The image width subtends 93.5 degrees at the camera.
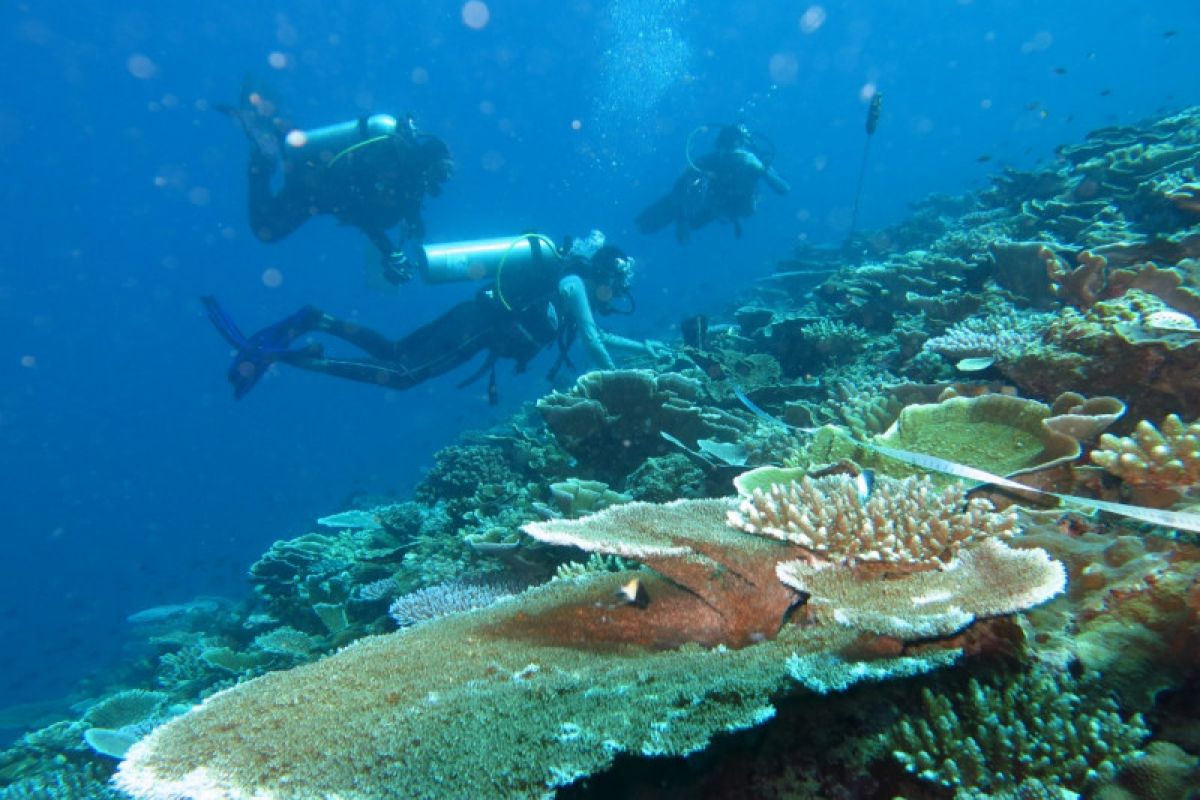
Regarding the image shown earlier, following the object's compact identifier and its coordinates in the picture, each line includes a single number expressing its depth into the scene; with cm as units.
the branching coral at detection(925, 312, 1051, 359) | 426
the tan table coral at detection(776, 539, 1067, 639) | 163
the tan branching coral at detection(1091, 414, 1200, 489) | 251
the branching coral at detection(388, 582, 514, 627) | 392
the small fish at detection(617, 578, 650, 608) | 249
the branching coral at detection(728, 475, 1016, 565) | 222
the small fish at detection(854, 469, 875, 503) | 260
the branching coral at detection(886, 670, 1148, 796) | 158
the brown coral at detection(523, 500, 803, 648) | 237
